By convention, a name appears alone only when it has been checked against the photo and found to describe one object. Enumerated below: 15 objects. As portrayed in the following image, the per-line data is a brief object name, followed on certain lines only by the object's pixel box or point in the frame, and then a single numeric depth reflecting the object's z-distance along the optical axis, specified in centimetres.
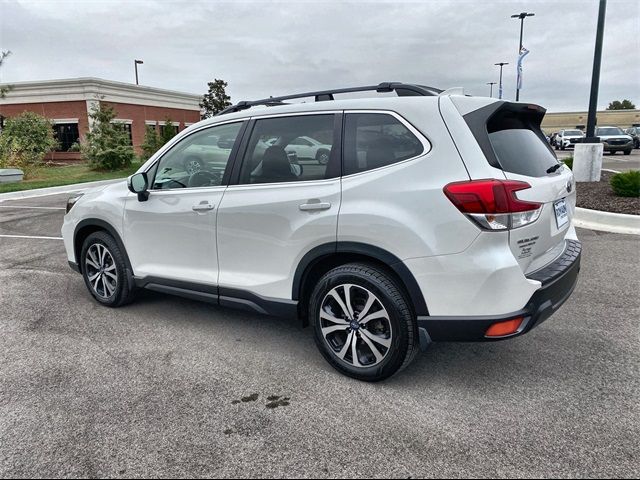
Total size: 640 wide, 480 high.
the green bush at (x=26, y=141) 2027
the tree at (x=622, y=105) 9819
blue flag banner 2757
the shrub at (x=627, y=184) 898
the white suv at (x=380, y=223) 281
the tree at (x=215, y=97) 4447
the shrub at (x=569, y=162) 1284
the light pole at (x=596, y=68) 1070
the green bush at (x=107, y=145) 2314
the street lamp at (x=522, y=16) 3350
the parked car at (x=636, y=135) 3428
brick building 2927
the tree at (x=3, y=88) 2280
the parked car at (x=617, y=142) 2670
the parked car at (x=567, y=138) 3425
